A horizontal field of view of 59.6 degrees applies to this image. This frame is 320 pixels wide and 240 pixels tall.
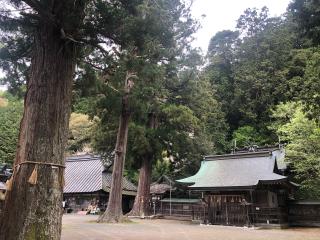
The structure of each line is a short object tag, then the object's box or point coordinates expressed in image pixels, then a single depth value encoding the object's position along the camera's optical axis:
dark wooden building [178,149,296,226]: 14.88
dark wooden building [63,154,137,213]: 22.53
